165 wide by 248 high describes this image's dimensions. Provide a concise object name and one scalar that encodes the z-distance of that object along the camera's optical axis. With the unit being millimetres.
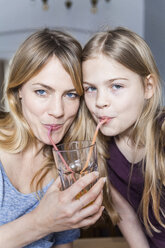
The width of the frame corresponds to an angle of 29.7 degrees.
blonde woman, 1016
